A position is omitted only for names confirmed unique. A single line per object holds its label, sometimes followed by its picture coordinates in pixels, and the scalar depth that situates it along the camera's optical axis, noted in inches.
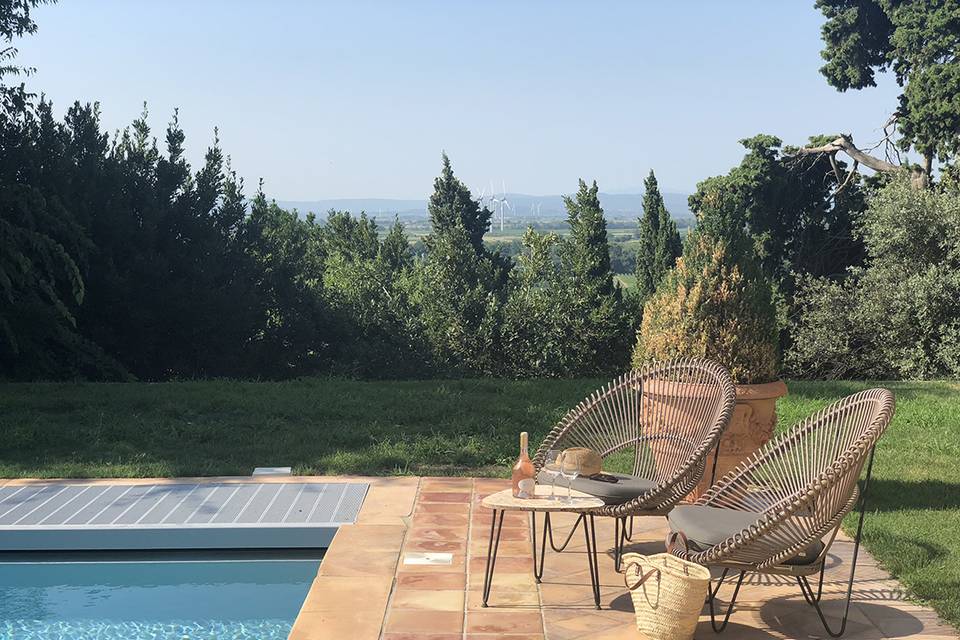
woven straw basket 136.7
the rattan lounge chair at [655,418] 191.3
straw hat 171.0
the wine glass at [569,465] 169.8
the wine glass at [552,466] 164.7
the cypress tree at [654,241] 1020.5
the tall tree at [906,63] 708.0
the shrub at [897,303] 593.3
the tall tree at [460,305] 614.2
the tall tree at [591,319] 628.7
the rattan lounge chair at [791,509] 141.3
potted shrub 213.2
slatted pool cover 200.8
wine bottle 157.0
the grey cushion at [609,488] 168.4
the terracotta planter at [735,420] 202.8
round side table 151.6
